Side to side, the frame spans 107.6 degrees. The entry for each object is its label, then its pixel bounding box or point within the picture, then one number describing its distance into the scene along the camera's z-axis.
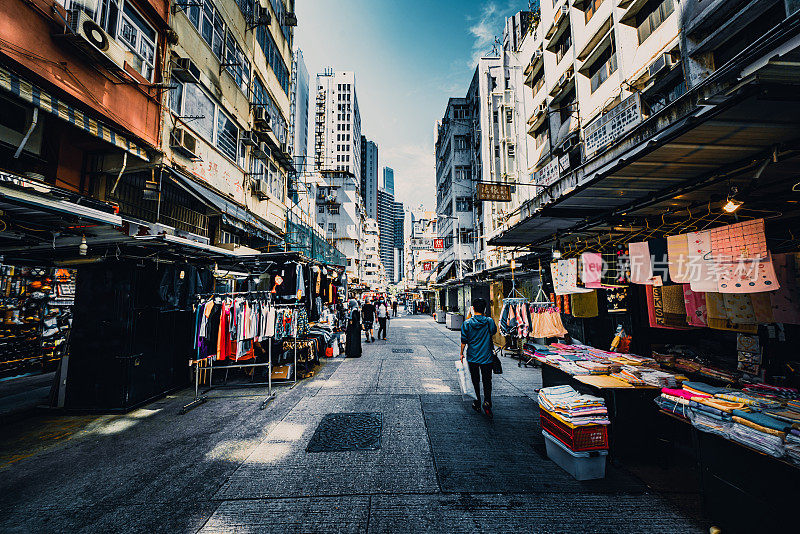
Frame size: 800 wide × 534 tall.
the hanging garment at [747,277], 3.36
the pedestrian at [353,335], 11.40
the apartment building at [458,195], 32.72
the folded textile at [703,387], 3.34
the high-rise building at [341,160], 51.31
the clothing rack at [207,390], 6.04
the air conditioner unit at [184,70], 8.74
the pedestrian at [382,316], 16.13
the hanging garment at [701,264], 3.88
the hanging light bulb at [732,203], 3.56
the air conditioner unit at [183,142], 8.79
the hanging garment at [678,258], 4.24
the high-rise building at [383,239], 193.73
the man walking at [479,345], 5.71
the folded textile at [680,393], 3.37
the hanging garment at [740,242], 3.44
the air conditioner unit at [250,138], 12.83
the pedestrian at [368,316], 15.40
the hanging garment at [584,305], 7.52
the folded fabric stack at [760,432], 2.43
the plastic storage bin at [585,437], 3.68
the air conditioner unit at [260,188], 13.66
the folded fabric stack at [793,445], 2.29
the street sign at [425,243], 56.61
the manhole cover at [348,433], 4.54
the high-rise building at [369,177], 129.12
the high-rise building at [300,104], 34.89
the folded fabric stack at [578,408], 3.75
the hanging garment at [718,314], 4.57
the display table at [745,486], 2.39
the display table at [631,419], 4.11
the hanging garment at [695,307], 4.95
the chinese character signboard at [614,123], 10.80
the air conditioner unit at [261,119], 13.63
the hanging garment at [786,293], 3.85
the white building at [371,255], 73.44
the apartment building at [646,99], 2.83
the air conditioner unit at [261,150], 13.71
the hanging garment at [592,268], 6.12
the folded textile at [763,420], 2.47
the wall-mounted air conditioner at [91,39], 5.98
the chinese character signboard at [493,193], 15.88
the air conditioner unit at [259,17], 13.12
